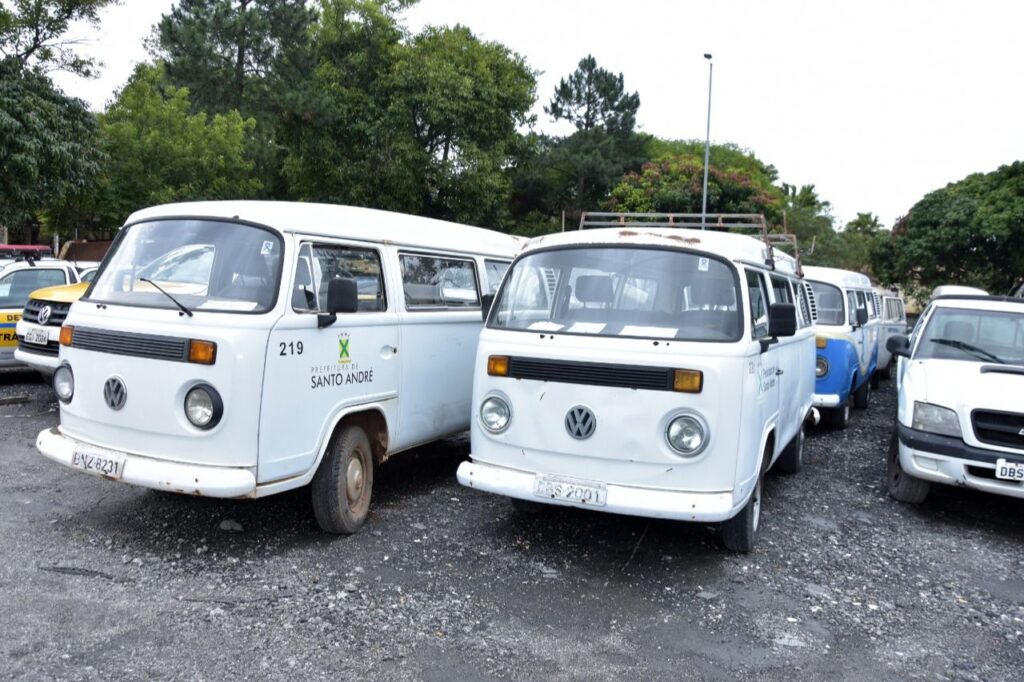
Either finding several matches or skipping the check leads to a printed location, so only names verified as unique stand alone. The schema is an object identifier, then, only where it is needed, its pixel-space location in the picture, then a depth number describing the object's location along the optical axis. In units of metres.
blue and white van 10.21
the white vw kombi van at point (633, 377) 4.90
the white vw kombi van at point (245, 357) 4.88
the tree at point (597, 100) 42.44
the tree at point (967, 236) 26.64
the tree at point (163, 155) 22.25
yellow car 9.51
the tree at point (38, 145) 15.45
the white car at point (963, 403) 6.25
